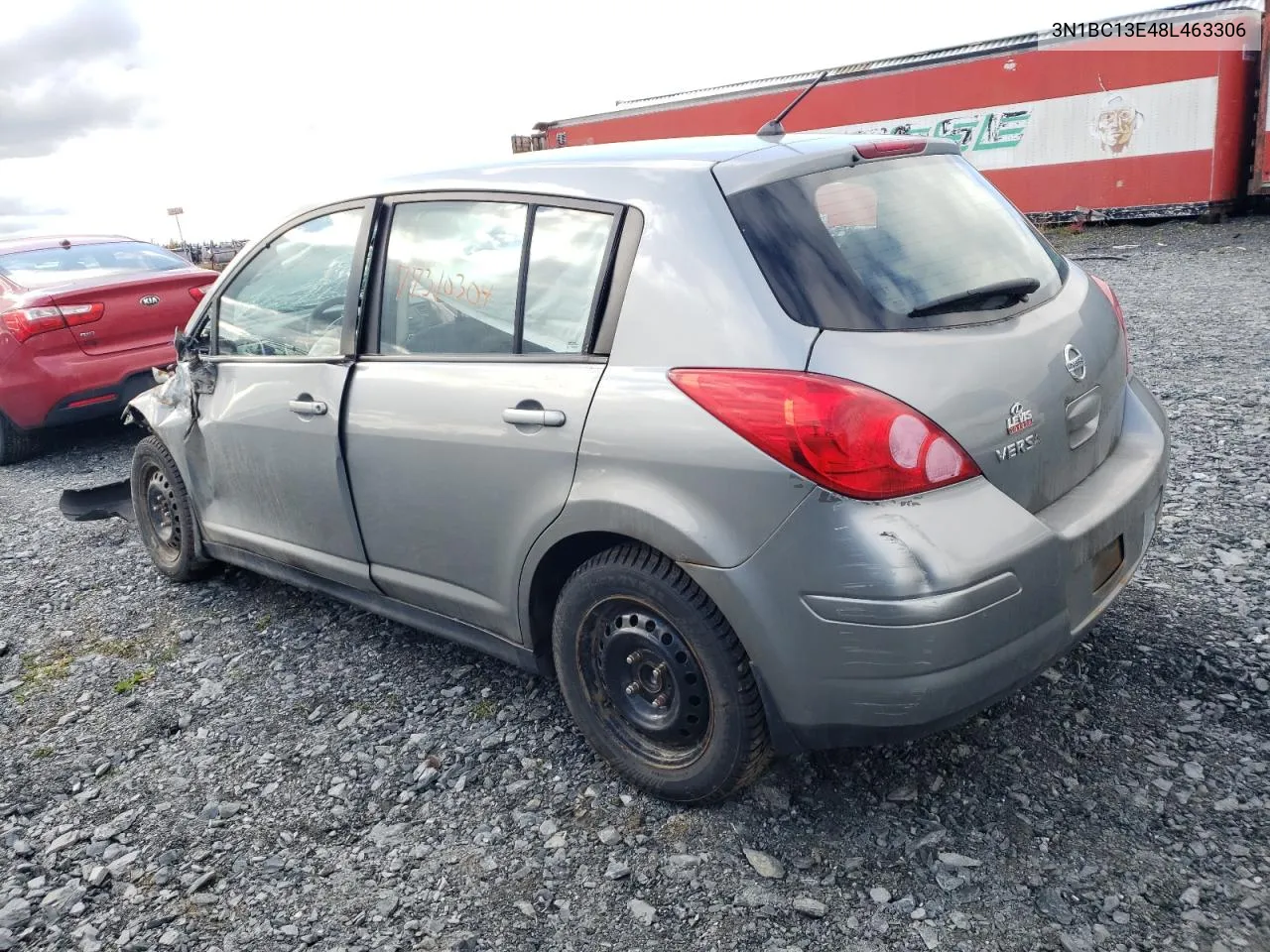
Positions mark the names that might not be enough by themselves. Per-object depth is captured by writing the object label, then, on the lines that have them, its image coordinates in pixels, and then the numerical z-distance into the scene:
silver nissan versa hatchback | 2.16
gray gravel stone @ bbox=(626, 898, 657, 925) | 2.31
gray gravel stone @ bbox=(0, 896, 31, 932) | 2.51
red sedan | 6.84
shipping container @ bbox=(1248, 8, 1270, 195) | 14.79
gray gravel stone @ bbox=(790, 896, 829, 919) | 2.27
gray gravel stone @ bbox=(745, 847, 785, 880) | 2.41
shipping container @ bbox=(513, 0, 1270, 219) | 15.27
